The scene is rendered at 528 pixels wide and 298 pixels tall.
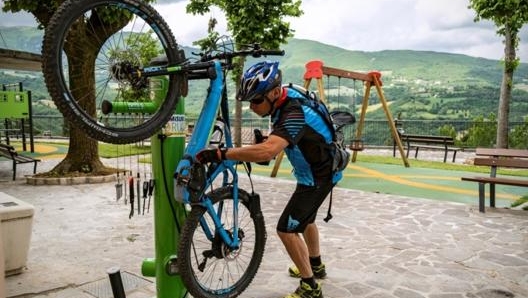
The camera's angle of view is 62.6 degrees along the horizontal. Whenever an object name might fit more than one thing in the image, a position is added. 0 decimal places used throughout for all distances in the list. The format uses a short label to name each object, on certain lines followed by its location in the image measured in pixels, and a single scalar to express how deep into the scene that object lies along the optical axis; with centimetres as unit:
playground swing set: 990
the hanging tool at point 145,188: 287
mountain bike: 218
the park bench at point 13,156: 963
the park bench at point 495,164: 653
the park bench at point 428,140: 1403
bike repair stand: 287
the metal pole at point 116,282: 271
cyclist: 294
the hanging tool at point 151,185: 291
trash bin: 386
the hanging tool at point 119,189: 333
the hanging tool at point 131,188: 315
